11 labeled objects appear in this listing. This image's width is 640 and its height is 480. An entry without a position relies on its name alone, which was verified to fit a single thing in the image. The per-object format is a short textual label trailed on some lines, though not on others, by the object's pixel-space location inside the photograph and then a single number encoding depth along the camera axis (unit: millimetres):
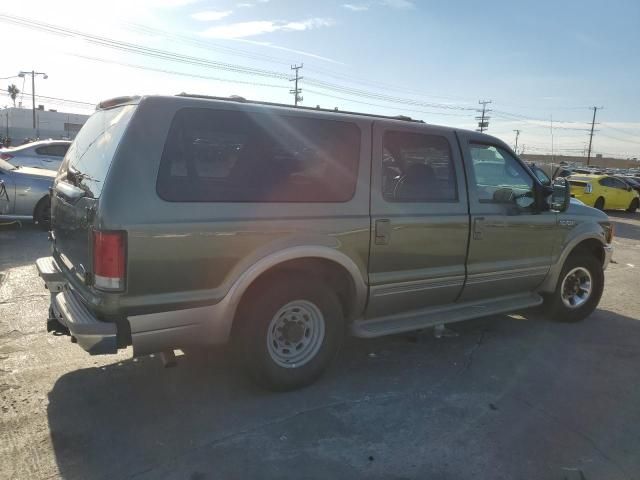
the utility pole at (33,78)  66062
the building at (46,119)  84812
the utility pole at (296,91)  60981
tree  103425
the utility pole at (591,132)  79750
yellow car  19688
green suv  2986
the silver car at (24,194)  8773
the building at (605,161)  113300
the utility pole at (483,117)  65588
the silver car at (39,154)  12484
